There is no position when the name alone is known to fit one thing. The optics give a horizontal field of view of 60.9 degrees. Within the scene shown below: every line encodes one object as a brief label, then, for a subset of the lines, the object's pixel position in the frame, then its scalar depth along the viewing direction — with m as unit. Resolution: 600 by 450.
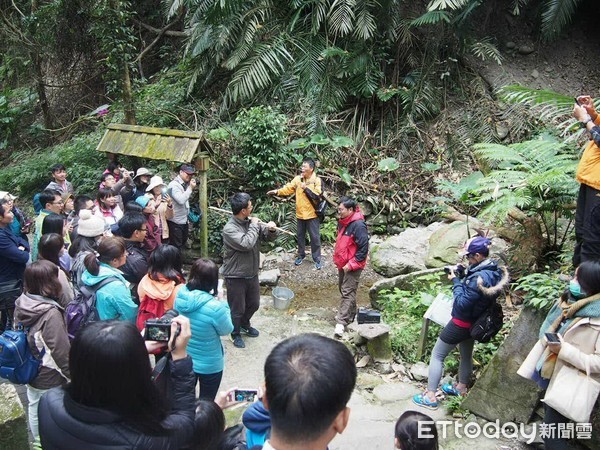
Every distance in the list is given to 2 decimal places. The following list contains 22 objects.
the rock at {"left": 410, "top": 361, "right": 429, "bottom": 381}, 5.15
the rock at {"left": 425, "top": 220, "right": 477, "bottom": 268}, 7.33
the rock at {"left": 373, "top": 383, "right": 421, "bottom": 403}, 4.82
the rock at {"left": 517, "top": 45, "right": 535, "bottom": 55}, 11.45
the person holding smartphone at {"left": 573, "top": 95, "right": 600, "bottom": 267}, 4.31
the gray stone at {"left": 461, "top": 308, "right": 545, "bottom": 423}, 4.03
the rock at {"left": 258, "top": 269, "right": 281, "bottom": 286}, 7.61
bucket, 6.73
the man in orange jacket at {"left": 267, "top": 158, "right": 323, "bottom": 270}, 7.91
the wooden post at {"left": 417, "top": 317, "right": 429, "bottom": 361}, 5.29
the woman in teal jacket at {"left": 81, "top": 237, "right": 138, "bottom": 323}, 3.64
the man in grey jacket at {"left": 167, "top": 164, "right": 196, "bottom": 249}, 7.04
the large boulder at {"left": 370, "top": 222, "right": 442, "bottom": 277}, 7.94
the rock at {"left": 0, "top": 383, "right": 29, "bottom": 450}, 2.73
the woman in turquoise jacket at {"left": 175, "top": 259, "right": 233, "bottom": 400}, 3.65
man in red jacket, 5.86
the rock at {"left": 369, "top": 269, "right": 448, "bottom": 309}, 6.77
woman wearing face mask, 3.05
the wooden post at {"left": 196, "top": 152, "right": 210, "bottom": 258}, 7.22
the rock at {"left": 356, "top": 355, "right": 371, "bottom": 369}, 5.45
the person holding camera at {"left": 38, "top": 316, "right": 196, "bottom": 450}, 1.92
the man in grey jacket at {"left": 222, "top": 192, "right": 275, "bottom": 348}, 5.25
